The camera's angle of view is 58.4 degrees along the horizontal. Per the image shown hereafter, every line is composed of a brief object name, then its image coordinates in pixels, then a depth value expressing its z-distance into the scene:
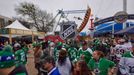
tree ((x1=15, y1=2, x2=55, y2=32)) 28.46
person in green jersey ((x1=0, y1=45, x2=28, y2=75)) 1.25
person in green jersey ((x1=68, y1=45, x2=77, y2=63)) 3.82
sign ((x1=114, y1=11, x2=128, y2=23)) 7.75
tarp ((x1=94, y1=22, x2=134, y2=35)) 13.82
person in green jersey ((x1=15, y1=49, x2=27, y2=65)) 4.08
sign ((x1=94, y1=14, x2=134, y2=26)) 9.28
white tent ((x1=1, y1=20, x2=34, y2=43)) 11.94
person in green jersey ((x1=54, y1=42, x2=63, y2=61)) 4.27
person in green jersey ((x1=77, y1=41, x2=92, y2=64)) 3.27
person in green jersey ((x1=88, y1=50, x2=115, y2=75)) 2.55
